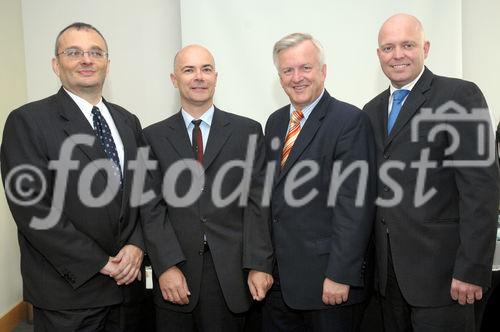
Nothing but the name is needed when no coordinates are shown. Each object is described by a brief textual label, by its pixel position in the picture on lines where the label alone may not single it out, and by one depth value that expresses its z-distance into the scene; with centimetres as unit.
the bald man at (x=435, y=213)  180
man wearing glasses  185
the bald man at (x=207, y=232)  197
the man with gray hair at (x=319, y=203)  190
